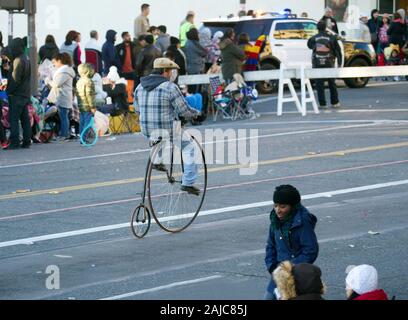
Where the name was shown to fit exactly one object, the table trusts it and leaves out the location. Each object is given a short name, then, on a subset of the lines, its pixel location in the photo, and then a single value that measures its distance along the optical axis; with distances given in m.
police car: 32.53
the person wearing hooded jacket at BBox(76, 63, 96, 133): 22.55
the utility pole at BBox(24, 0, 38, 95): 24.84
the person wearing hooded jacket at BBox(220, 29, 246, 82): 26.53
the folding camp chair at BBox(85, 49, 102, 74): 32.06
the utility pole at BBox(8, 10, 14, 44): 24.14
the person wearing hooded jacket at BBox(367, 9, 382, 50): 39.31
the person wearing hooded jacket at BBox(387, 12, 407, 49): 36.56
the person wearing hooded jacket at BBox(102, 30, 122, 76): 31.31
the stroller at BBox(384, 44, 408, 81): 36.56
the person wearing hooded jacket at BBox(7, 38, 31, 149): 21.83
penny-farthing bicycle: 13.20
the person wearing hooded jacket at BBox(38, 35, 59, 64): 28.62
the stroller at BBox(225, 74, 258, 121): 26.14
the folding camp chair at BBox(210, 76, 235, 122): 26.23
